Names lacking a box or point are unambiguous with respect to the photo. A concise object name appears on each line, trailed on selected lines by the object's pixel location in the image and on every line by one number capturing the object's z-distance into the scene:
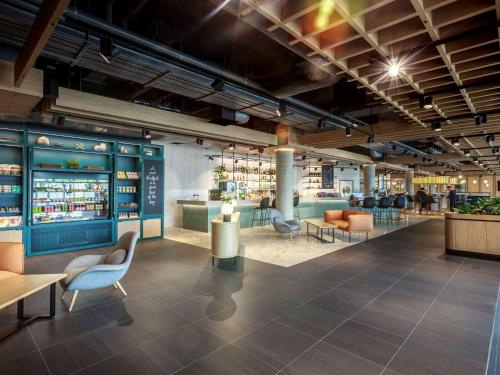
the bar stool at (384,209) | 10.92
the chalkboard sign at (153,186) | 7.66
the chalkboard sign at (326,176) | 15.49
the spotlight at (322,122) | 6.63
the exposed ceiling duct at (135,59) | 2.66
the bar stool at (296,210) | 10.62
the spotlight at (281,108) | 5.24
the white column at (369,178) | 14.80
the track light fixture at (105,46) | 2.89
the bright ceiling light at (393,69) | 3.57
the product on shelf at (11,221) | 5.59
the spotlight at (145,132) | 6.61
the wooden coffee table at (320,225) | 7.46
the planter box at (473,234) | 5.72
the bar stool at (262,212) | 9.81
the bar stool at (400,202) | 10.98
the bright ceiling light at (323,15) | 2.62
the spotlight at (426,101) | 4.67
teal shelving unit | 5.81
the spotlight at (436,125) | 6.12
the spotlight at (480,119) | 5.72
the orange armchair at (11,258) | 3.44
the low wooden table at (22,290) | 2.52
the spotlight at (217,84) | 4.09
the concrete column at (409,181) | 18.20
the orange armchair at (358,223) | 7.38
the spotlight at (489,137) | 7.56
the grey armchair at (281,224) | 7.26
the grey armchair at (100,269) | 3.29
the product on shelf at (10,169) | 5.66
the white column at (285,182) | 8.84
